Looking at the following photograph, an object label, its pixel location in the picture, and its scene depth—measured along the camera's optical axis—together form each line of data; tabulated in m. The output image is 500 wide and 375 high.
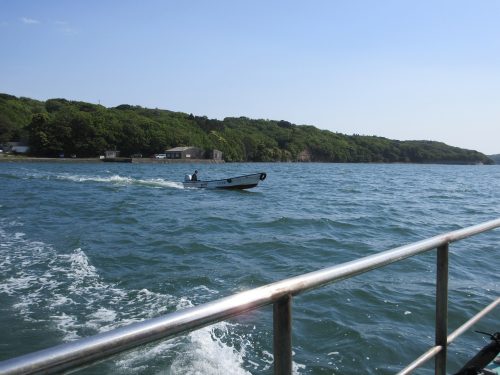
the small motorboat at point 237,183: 33.62
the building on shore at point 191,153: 126.00
